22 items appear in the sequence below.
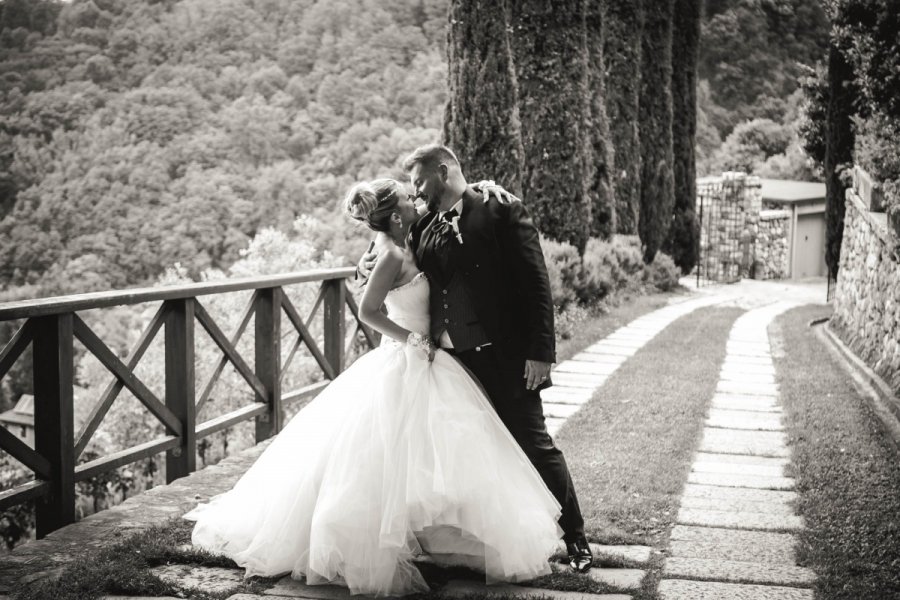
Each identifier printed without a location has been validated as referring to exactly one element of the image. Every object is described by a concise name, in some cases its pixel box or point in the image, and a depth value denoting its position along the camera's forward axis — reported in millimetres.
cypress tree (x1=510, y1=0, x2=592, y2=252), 12703
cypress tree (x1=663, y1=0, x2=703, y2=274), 20844
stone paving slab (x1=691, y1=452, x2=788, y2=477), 5203
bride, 3275
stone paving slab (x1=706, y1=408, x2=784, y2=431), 6348
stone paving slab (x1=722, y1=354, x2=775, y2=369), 9055
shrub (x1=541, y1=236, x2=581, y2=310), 11742
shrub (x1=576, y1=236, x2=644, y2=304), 12859
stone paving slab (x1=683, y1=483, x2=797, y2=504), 4633
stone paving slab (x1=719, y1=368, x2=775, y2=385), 8133
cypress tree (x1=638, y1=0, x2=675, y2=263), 18797
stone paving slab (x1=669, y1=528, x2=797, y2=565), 3718
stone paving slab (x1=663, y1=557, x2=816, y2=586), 3445
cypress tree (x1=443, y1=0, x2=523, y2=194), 11375
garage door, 28219
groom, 3541
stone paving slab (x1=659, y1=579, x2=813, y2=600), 3248
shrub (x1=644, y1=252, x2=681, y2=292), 17625
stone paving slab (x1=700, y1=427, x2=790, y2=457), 5688
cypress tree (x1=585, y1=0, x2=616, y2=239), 14391
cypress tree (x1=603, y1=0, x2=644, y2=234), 17266
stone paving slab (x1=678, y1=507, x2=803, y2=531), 4176
